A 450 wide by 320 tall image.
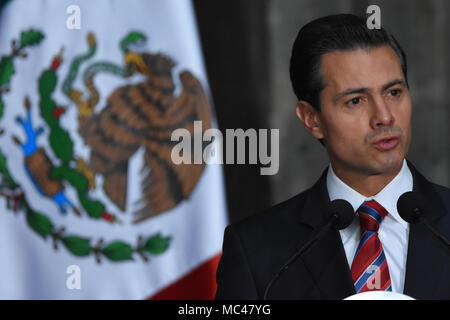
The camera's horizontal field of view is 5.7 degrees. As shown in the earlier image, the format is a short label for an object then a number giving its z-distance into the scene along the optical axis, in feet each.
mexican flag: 23.52
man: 20.90
